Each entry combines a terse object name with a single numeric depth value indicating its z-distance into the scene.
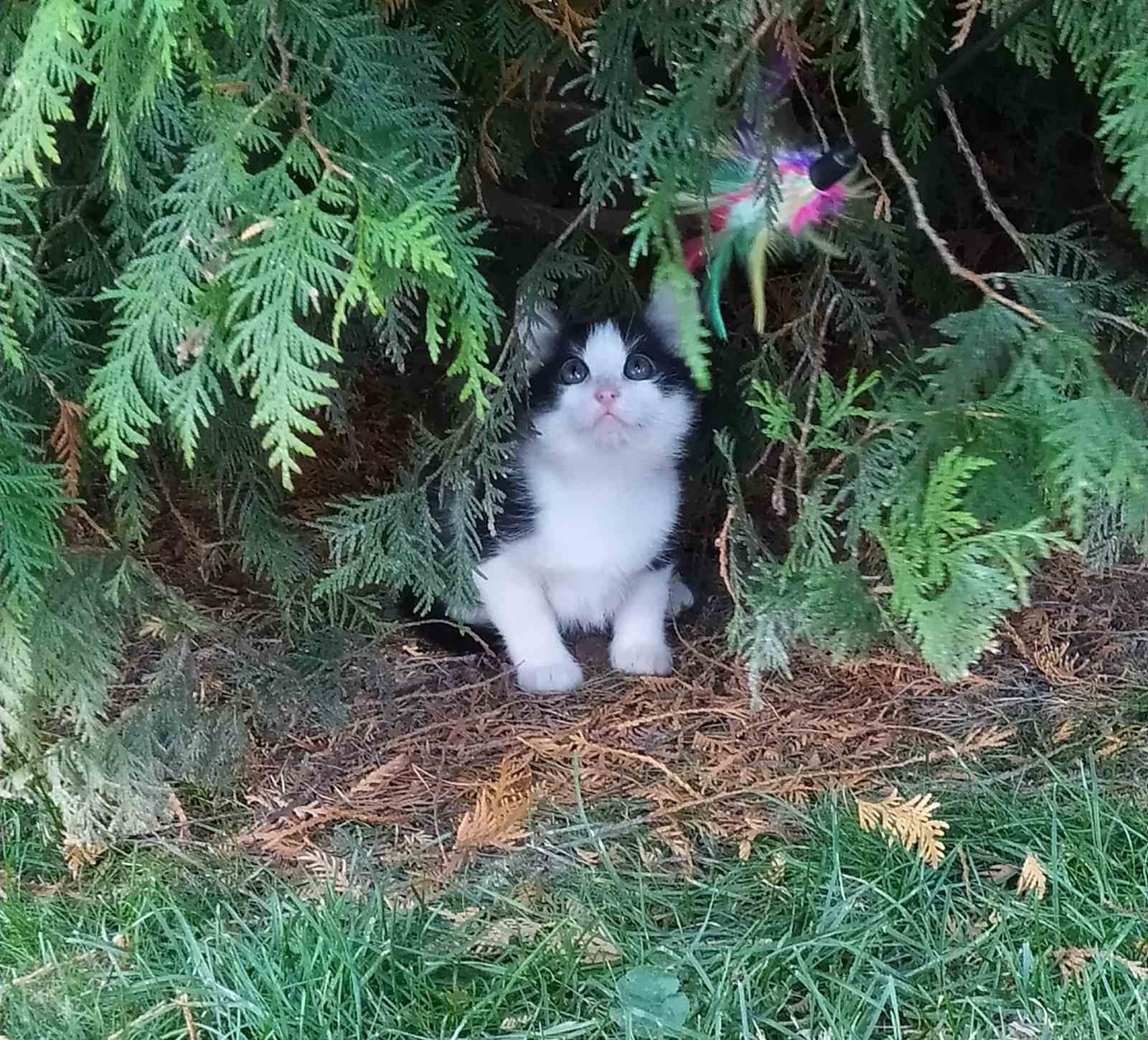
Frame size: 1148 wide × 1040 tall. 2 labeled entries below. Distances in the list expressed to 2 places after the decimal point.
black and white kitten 0.76
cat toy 0.60
